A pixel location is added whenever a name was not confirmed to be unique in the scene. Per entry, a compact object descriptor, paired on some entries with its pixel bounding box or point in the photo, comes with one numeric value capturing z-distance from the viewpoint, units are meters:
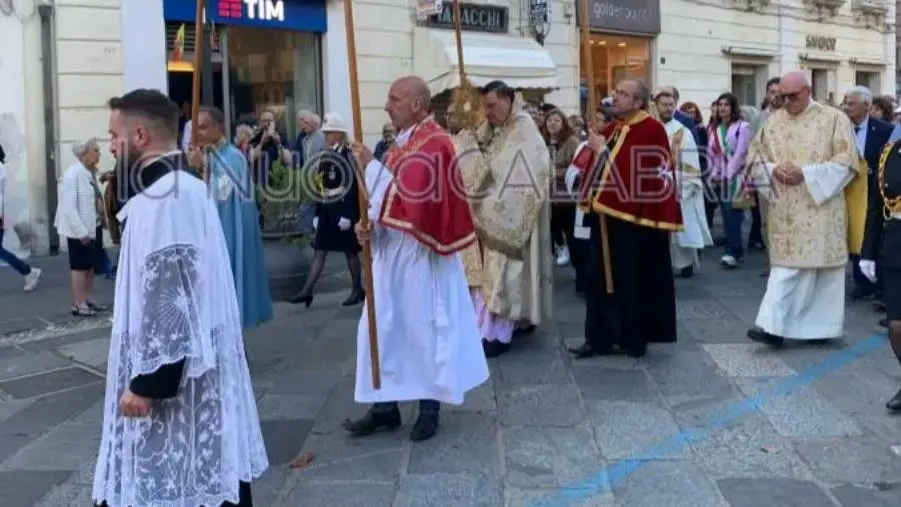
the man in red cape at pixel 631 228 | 6.83
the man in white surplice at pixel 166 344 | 3.12
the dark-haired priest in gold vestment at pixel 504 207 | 7.14
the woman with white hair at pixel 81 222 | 9.12
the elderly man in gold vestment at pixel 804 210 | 6.92
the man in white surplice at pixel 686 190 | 10.58
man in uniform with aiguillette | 5.54
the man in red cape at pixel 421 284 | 5.21
